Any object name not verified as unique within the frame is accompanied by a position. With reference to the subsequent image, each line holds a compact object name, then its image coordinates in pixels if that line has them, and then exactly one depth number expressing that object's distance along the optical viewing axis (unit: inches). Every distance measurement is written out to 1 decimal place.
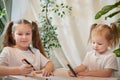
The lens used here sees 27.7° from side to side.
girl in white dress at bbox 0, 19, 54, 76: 55.4
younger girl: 53.8
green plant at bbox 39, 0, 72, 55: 72.1
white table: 45.7
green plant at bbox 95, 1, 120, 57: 49.3
